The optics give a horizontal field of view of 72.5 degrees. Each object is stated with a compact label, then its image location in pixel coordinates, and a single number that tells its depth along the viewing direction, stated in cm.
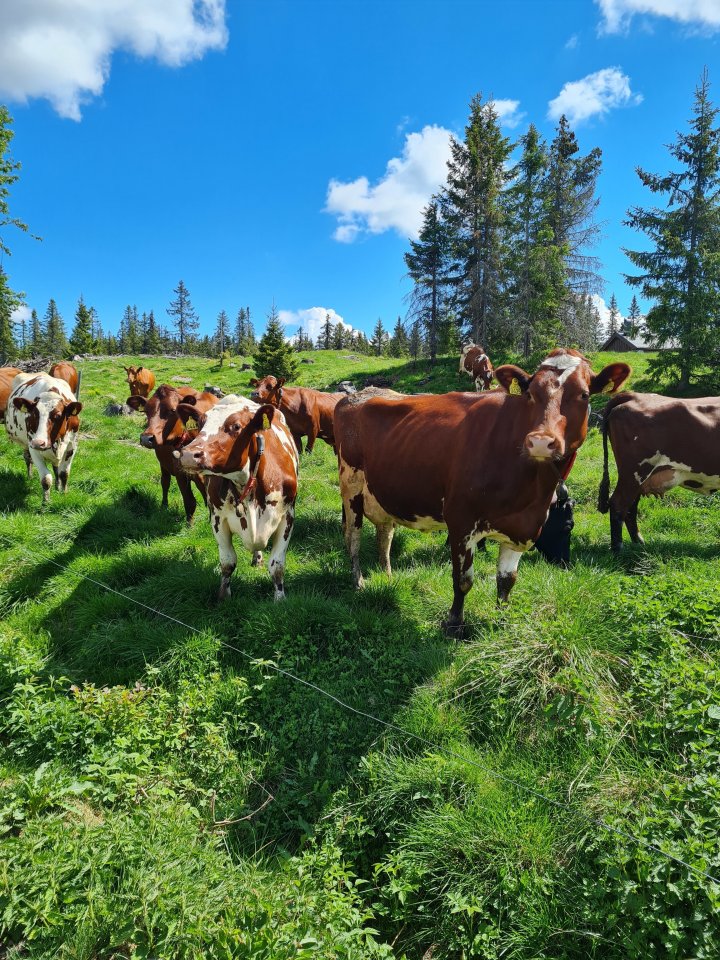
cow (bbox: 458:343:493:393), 1011
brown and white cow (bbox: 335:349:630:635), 382
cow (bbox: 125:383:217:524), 738
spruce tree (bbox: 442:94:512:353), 2586
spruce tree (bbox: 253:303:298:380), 2772
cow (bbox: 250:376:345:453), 1059
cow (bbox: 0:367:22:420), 1122
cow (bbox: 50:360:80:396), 1224
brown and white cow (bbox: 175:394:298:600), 470
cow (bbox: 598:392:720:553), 728
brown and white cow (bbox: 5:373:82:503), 830
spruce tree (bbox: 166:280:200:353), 8456
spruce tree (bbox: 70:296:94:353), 6309
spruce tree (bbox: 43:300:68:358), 8688
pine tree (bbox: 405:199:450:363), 2916
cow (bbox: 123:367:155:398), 1320
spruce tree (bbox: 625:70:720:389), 1628
